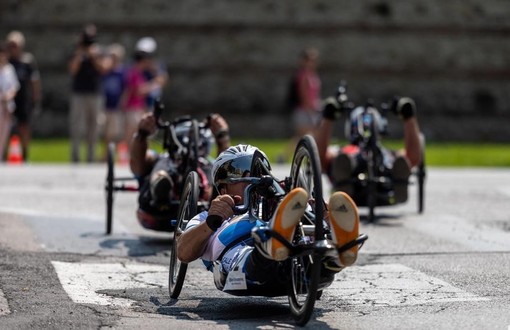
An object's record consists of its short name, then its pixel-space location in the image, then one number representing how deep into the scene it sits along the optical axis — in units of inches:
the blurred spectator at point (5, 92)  893.8
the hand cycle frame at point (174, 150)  501.7
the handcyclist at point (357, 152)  596.1
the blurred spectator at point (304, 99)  1006.8
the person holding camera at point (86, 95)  933.8
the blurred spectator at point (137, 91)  929.5
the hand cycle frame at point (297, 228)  318.0
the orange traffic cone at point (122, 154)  969.3
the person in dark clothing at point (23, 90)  940.0
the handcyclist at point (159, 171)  511.2
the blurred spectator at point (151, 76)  928.9
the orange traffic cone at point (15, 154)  946.1
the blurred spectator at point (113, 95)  999.0
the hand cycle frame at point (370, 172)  588.8
